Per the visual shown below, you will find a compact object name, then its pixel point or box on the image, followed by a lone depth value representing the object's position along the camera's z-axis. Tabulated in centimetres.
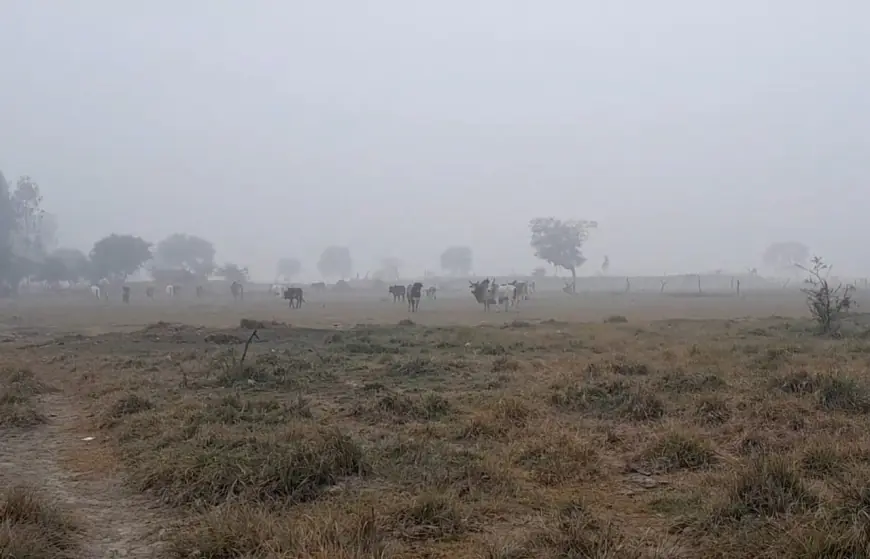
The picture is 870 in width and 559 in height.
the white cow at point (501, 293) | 4144
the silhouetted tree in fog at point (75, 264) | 8471
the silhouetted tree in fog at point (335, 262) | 16562
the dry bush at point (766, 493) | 526
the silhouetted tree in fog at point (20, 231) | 7051
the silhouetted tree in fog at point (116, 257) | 8269
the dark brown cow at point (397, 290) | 5210
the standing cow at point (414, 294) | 4250
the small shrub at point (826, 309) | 2086
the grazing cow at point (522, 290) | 4871
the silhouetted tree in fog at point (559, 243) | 8806
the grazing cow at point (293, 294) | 4803
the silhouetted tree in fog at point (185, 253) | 11625
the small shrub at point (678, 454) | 713
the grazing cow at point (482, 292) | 4109
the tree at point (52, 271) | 7844
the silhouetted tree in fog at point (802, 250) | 14275
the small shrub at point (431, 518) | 536
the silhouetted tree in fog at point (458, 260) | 15325
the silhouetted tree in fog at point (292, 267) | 17225
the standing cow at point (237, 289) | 6359
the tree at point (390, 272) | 17311
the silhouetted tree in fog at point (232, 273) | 10375
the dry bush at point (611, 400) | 959
